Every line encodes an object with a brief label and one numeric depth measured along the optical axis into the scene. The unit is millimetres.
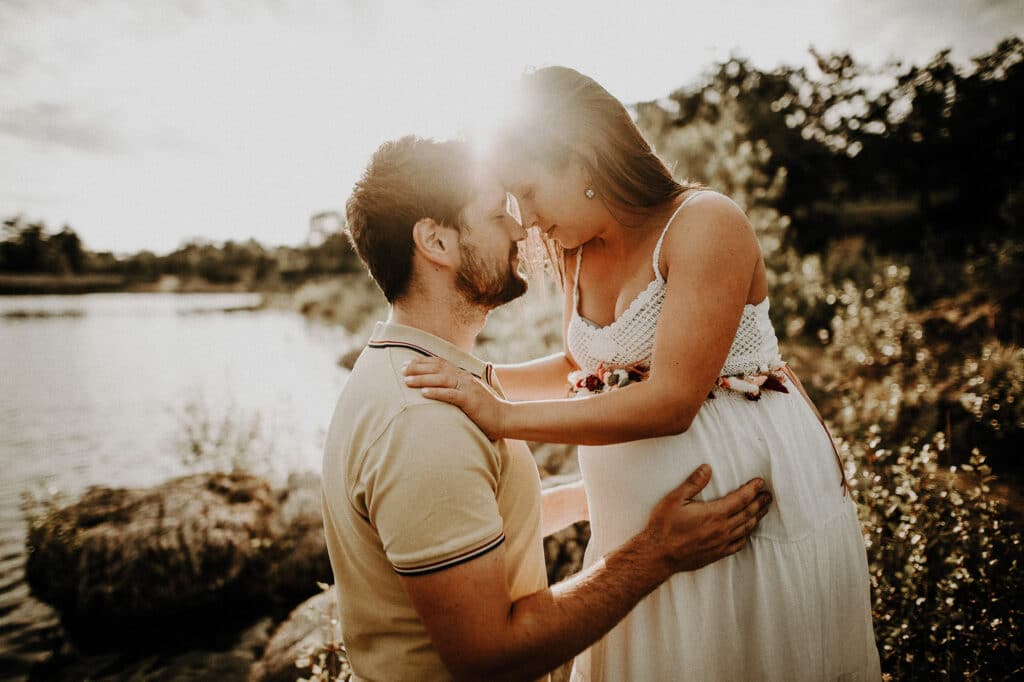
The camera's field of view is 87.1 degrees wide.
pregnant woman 1627
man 1354
